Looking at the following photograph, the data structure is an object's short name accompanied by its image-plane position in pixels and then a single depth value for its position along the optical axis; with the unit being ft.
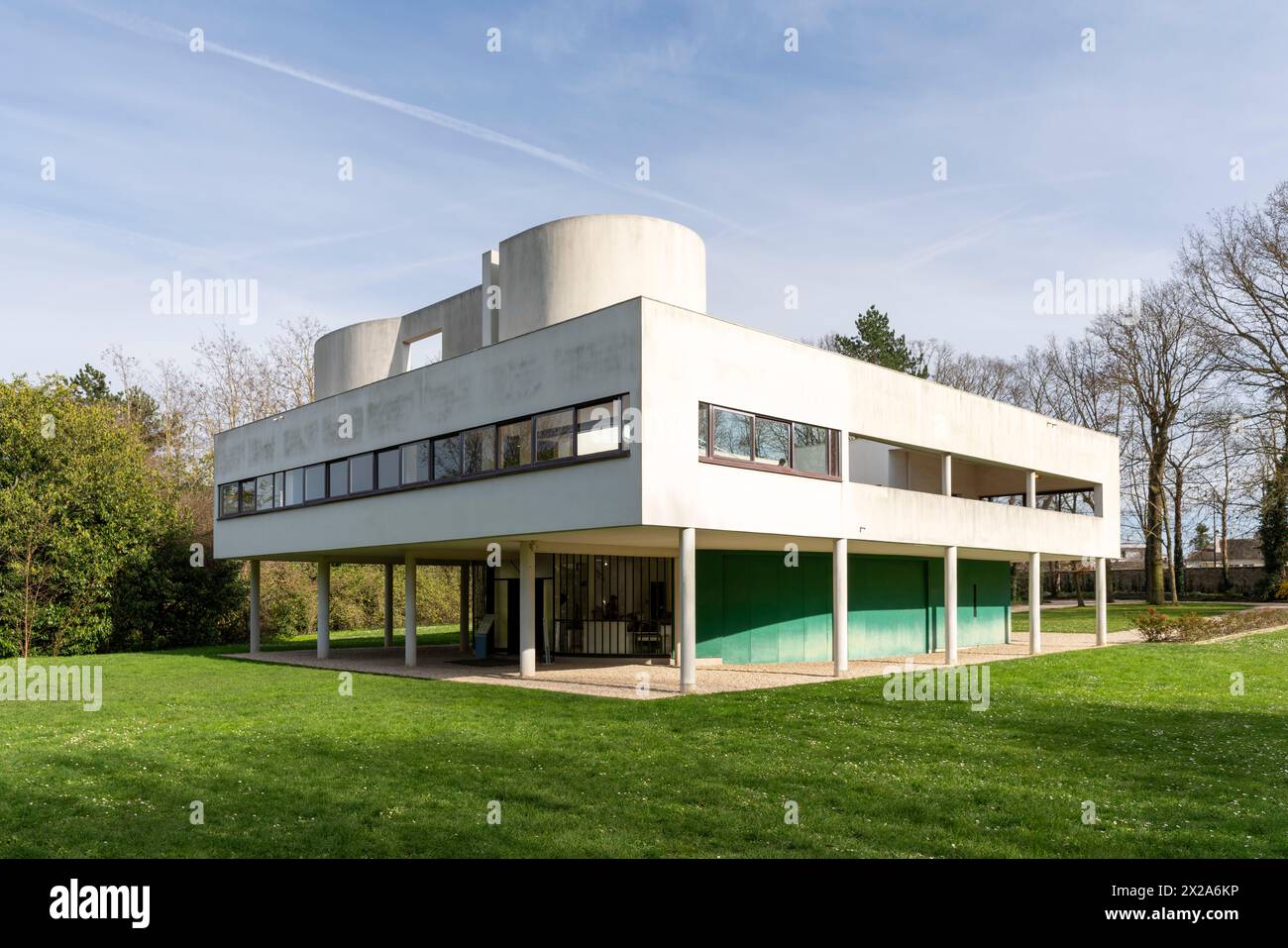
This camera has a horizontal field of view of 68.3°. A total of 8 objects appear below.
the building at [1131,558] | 221.66
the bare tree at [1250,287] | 120.16
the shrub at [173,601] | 107.55
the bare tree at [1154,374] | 153.28
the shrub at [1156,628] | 95.91
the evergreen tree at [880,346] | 178.81
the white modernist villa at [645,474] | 56.34
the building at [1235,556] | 236.02
